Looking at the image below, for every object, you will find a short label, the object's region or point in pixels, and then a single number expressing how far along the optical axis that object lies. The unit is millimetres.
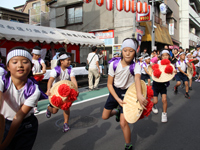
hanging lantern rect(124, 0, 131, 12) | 12794
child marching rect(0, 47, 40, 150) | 1952
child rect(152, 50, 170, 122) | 4496
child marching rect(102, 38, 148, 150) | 2864
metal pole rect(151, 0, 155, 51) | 16903
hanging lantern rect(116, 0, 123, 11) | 12679
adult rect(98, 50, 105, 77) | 13714
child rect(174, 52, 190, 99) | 6806
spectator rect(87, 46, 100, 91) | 8797
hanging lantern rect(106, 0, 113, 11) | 12512
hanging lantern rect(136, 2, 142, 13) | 13489
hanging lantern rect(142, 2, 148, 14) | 14109
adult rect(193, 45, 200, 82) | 11730
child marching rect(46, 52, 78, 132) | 3896
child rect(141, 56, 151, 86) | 6908
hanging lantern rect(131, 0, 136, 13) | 13164
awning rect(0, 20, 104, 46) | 8594
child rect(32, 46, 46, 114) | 5384
